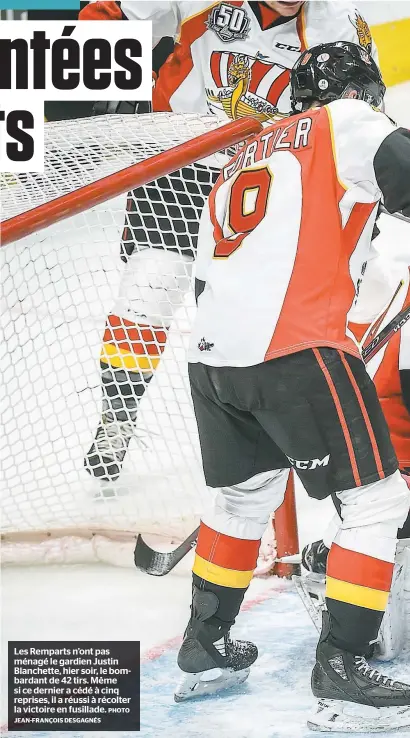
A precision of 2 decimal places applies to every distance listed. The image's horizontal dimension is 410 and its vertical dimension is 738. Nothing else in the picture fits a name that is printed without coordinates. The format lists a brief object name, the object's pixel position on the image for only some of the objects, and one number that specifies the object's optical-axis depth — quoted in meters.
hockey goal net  10.26
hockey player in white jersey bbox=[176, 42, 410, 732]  9.49
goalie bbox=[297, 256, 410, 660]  9.94
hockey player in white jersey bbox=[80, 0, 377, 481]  10.88
